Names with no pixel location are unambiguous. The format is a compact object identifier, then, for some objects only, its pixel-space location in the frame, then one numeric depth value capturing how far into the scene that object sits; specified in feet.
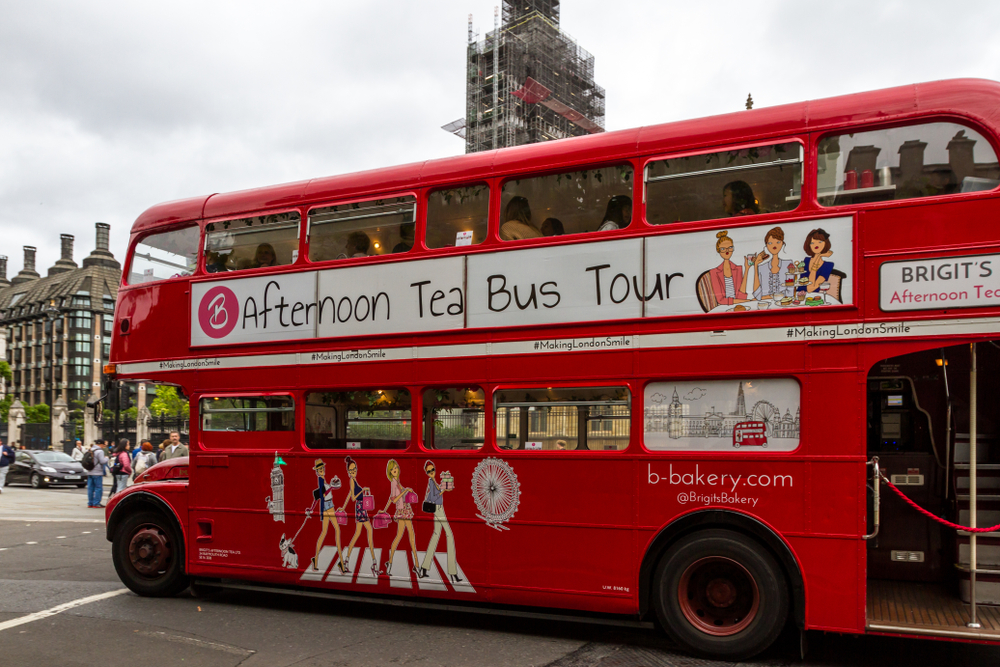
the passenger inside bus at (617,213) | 21.84
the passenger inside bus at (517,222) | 23.29
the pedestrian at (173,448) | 38.97
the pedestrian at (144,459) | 51.98
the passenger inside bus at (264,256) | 27.09
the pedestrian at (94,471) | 61.31
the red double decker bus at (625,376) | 19.06
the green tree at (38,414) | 253.85
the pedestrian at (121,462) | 61.87
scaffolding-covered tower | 241.76
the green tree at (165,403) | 170.11
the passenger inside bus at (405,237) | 24.88
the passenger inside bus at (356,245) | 25.66
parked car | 84.17
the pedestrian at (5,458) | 72.54
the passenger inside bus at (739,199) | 20.42
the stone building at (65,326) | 297.53
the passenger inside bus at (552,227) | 22.79
